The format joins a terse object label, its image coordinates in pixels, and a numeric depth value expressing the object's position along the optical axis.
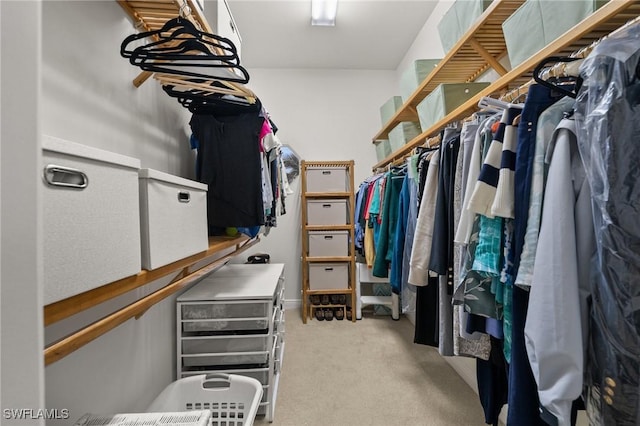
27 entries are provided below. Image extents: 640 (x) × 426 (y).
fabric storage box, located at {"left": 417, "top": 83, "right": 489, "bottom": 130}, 1.49
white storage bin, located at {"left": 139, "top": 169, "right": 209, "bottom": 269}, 0.68
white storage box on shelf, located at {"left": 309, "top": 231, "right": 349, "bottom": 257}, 2.89
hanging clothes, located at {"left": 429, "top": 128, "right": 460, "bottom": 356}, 1.12
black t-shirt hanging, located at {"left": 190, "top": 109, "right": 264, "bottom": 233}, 1.31
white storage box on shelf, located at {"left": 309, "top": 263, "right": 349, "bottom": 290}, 2.87
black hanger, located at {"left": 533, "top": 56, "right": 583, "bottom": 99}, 0.67
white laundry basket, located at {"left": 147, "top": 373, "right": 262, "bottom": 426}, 1.18
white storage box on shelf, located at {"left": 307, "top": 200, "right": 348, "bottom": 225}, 2.91
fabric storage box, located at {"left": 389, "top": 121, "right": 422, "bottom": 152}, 2.21
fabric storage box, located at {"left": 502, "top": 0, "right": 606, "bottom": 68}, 0.82
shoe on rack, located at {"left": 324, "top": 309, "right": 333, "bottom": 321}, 2.85
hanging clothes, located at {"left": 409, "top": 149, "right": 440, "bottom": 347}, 1.23
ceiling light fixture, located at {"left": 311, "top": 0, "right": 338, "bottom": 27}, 2.23
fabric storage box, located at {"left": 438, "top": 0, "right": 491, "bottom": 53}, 1.27
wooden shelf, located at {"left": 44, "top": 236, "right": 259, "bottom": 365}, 0.45
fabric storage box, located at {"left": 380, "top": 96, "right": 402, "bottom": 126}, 2.45
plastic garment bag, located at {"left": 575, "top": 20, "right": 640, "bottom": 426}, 0.52
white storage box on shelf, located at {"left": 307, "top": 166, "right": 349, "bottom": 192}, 2.94
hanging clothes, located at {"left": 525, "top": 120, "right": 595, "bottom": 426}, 0.57
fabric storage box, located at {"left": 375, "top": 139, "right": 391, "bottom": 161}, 2.75
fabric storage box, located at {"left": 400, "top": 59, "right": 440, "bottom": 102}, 1.90
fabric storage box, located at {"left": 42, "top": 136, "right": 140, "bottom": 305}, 0.43
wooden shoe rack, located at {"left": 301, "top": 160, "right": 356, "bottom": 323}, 2.87
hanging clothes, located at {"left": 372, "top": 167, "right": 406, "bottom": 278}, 1.93
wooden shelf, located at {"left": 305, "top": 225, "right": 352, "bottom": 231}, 2.88
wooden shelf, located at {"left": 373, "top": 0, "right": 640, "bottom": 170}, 0.68
